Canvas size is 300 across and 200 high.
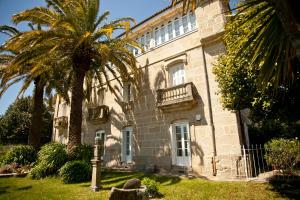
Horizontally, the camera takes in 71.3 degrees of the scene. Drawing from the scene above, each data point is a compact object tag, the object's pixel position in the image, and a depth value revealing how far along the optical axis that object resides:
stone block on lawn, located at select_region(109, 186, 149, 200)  5.64
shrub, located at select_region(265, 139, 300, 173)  8.91
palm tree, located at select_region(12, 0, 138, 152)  11.67
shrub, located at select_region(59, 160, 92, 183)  10.48
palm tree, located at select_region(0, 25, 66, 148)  15.32
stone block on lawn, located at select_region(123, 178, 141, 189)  6.53
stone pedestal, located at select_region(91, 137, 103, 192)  8.86
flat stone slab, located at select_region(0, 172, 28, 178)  12.56
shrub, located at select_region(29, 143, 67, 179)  11.62
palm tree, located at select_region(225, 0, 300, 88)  3.64
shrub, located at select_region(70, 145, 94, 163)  11.88
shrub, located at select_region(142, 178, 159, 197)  7.69
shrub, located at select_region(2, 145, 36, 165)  14.59
